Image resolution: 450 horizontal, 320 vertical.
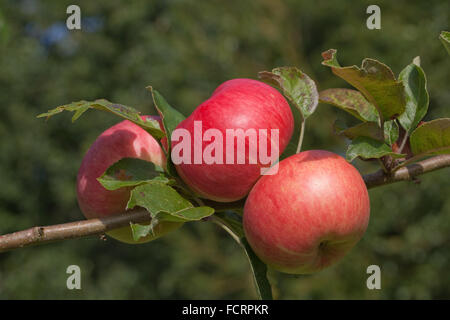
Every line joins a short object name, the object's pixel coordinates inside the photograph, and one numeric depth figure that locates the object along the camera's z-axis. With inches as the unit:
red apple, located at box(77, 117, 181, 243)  55.6
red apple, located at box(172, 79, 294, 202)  53.8
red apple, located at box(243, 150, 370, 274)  53.3
